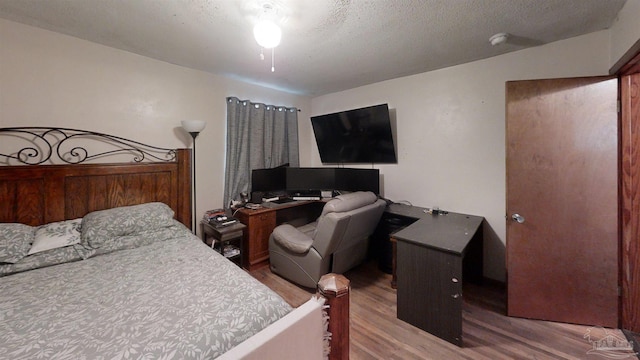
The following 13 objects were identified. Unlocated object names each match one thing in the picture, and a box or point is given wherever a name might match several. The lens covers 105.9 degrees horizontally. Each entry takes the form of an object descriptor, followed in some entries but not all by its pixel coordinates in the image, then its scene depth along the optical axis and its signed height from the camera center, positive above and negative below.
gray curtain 3.12 +0.57
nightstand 2.60 -0.65
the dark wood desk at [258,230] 2.87 -0.62
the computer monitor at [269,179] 3.30 +0.01
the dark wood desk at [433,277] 1.73 -0.74
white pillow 1.69 -0.40
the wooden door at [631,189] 1.71 -0.09
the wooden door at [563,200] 1.79 -0.18
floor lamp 2.56 +0.51
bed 0.97 -0.57
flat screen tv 3.14 +0.61
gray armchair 2.19 -0.63
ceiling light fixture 1.55 +0.97
